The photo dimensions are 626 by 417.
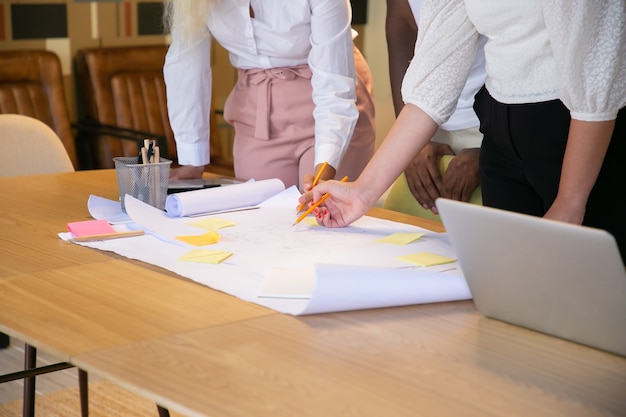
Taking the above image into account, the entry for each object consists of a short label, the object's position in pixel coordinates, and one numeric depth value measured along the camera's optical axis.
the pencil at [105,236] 2.09
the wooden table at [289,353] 1.53
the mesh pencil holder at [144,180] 2.28
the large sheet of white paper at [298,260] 1.77
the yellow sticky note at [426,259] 1.94
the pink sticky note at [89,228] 2.11
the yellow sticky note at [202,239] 2.05
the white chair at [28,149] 2.88
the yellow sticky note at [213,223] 2.18
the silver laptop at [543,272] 1.56
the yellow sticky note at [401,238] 2.07
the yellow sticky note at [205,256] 1.97
